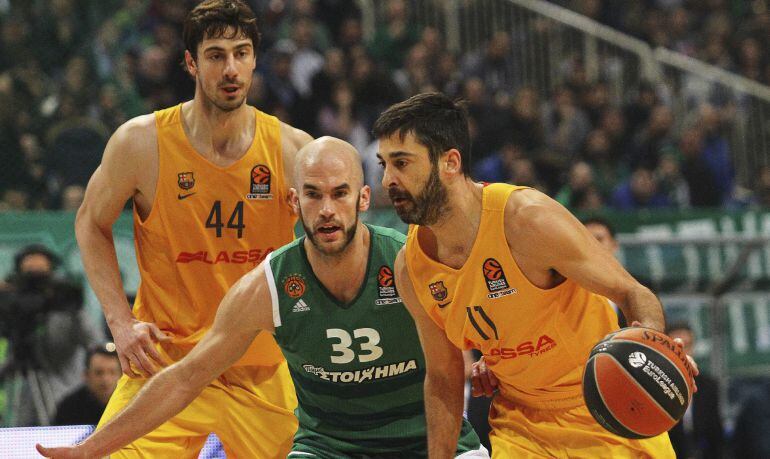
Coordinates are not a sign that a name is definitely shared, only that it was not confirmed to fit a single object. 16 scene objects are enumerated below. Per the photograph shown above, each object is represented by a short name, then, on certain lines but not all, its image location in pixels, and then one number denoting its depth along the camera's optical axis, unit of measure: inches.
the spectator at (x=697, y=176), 968.9
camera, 621.9
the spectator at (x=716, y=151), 991.6
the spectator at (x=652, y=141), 999.0
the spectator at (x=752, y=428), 663.8
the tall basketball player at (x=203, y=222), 389.1
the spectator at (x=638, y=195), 923.4
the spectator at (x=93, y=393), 571.2
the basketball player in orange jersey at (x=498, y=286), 335.6
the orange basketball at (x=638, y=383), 303.7
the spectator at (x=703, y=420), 633.0
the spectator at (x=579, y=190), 868.0
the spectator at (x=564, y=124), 979.3
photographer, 613.0
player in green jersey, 352.2
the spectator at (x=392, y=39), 979.3
